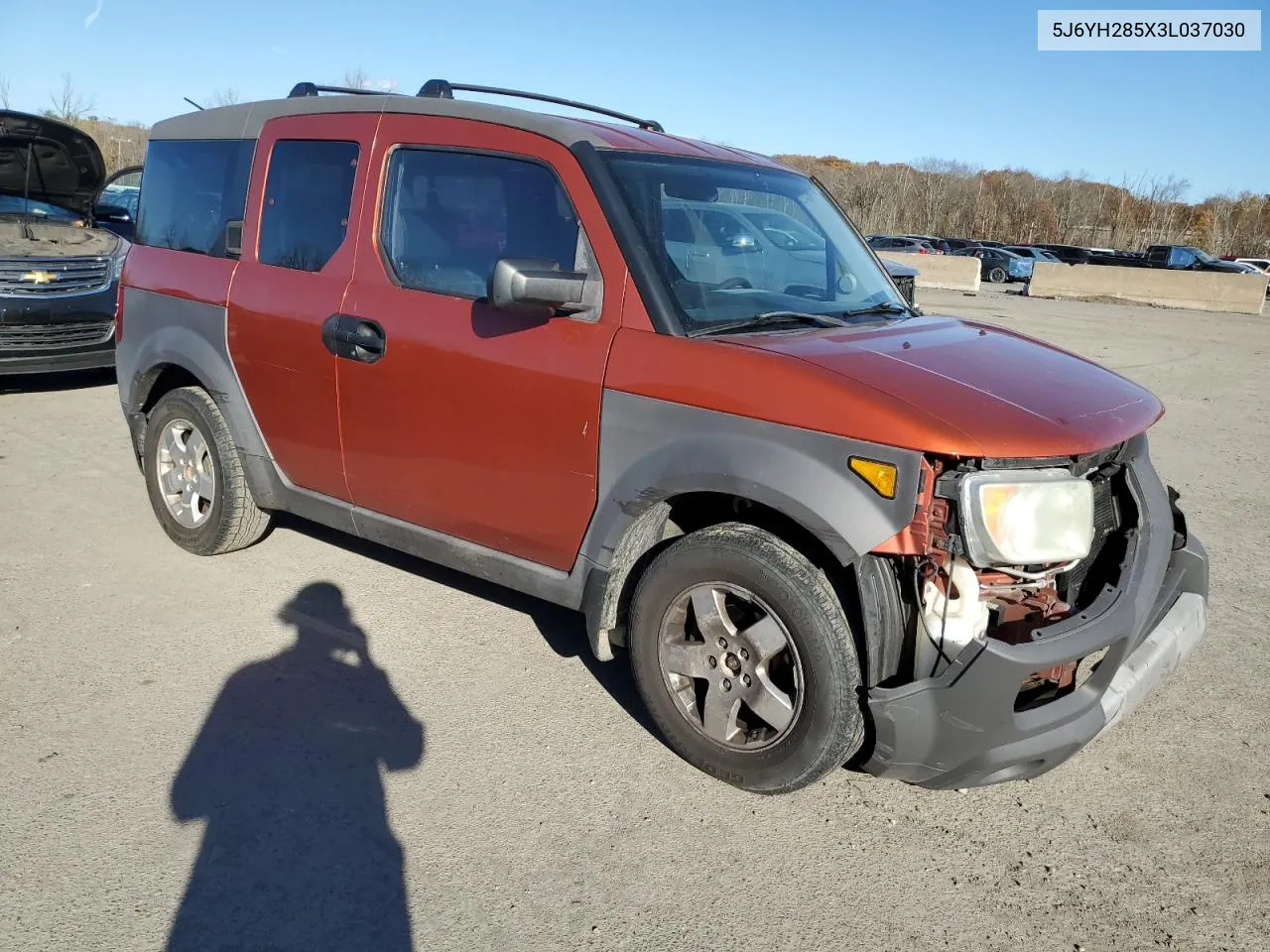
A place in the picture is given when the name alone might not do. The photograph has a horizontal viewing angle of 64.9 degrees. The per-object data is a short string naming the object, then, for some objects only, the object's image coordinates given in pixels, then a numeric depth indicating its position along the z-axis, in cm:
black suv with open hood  840
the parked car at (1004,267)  3766
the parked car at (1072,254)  4003
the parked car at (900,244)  3638
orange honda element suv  281
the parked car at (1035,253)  3897
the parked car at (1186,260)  3403
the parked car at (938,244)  4019
